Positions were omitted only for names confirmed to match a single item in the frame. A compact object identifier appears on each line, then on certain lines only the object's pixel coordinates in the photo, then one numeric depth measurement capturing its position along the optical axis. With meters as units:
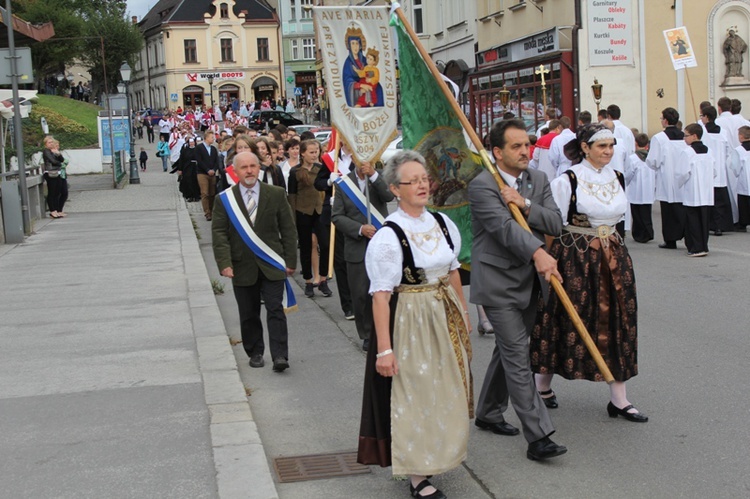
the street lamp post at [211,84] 85.89
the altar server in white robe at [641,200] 14.98
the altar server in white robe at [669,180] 13.88
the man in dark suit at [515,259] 5.48
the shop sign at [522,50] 28.69
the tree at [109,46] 81.31
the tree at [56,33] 62.62
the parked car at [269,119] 56.50
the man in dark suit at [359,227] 8.68
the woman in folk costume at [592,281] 6.13
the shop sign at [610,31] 27.61
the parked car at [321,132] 35.40
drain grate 5.62
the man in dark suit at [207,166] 20.98
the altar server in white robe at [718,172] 15.20
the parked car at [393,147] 28.00
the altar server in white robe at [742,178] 15.33
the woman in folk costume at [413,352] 4.91
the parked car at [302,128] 42.75
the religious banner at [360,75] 9.06
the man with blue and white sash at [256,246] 7.91
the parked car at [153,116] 71.52
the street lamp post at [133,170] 32.28
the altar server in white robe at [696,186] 13.31
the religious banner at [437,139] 6.62
